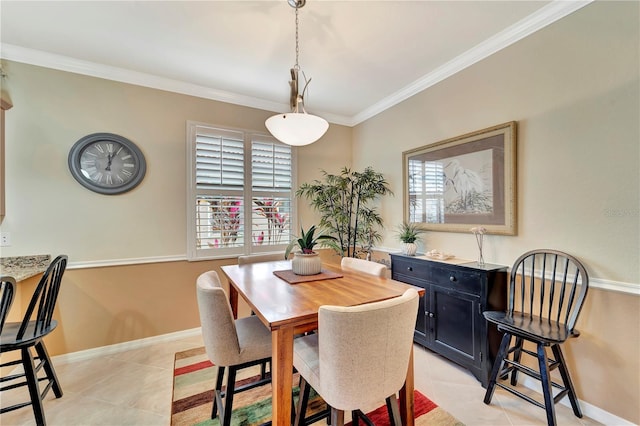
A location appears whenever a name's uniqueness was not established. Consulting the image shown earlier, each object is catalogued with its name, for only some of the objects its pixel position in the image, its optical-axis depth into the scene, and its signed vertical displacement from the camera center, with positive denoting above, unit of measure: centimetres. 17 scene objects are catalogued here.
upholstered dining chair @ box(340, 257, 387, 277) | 198 -42
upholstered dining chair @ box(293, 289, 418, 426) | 107 -57
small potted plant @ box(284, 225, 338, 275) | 196 -33
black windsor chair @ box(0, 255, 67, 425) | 161 -77
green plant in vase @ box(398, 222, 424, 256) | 277 -24
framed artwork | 217 +30
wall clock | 250 +48
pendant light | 179 +62
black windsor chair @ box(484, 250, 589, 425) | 161 -71
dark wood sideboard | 203 -79
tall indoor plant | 343 +12
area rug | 171 -132
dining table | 119 -46
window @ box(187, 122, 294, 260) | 302 +26
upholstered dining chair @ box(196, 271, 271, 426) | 137 -71
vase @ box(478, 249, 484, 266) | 230 -39
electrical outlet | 226 -22
